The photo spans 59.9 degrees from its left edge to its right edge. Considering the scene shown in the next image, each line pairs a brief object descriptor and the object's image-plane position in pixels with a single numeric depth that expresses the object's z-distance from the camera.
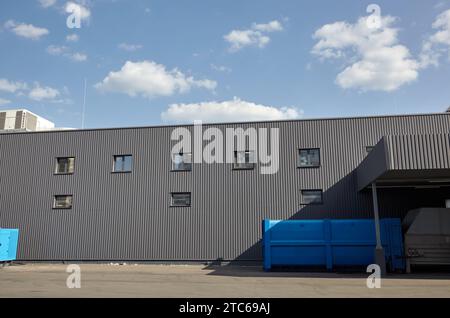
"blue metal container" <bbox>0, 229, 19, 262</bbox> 20.41
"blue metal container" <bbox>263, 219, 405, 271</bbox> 17.39
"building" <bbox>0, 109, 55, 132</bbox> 28.00
